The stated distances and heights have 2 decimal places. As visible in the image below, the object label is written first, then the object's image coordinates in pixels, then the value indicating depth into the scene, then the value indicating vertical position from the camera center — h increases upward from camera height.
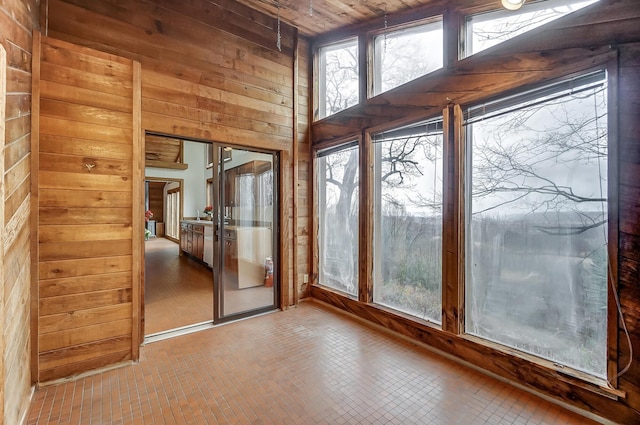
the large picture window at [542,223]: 1.86 -0.09
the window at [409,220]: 2.72 -0.09
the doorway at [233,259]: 3.27 -0.59
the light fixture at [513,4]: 1.80 +1.28
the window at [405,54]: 2.77 +1.60
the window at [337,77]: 3.57 +1.72
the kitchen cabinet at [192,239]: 6.13 -0.62
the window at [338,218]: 3.54 -0.09
